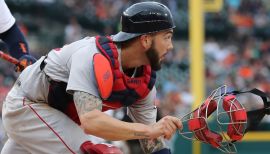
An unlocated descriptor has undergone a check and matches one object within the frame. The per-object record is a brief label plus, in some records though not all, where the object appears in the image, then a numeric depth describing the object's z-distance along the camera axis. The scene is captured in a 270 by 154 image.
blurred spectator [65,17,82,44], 33.09
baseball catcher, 8.45
